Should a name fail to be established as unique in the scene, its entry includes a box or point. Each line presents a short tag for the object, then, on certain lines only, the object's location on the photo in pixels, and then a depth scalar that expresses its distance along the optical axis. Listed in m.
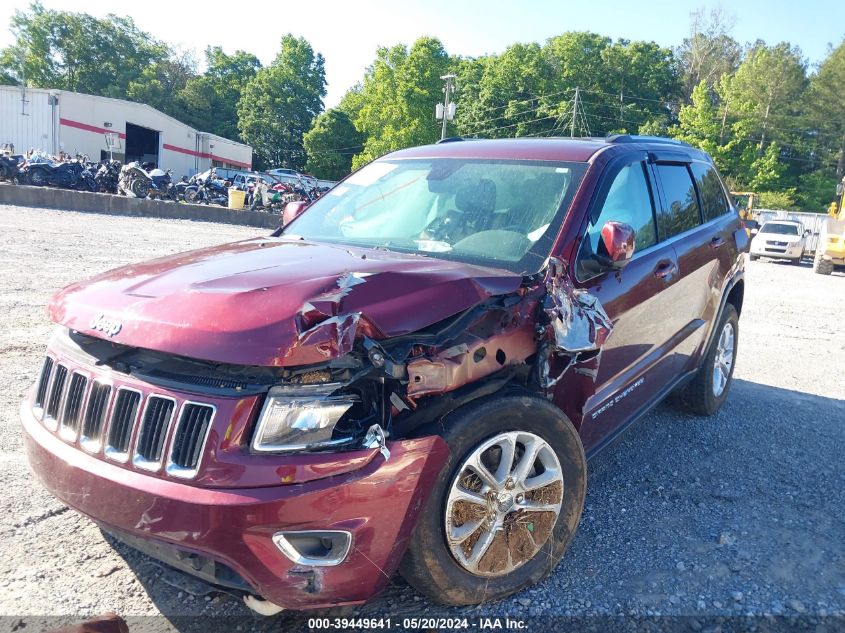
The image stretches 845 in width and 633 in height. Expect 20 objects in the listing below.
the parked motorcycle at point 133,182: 23.67
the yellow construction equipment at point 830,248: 18.53
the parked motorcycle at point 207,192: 26.45
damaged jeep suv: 1.98
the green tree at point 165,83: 68.19
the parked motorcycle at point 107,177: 24.91
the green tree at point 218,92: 71.50
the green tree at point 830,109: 56.06
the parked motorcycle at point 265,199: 26.25
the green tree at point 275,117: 69.00
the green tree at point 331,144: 63.81
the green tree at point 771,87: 55.62
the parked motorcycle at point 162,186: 24.73
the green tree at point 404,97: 54.97
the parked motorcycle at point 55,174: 23.11
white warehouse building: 35.97
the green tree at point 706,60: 63.88
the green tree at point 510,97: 58.16
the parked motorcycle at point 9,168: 22.40
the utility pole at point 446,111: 37.97
